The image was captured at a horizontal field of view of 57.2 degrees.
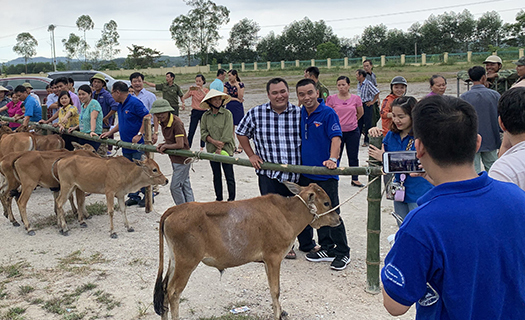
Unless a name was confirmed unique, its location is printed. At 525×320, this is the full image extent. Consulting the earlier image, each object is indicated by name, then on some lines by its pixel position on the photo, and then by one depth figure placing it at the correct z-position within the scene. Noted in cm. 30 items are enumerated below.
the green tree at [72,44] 8206
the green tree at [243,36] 7512
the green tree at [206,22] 7538
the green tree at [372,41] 6517
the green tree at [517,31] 6051
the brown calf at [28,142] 953
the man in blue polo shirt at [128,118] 794
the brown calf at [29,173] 766
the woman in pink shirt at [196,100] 1220
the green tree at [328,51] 6234
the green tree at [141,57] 6775
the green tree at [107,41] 8344
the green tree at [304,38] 7019
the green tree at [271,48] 7019
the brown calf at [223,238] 437
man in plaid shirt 564
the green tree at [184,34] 7569
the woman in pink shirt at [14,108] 1157
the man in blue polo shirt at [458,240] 177
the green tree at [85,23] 8558
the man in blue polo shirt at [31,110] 1039
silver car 2123
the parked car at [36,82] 1853
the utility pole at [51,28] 7900
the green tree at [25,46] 8675
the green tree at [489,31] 6788
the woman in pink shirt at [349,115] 902
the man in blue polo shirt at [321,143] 542
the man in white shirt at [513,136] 280
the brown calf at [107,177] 730
